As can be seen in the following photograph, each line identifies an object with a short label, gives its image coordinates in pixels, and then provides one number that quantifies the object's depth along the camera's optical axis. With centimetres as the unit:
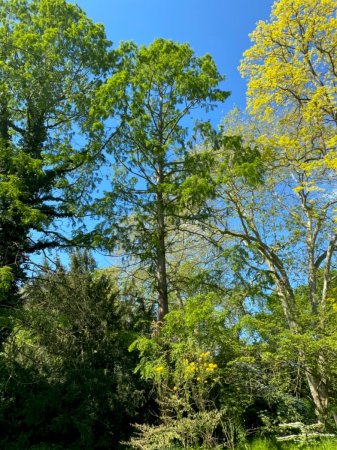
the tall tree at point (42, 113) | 1036
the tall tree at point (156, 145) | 956
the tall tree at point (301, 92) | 1017
